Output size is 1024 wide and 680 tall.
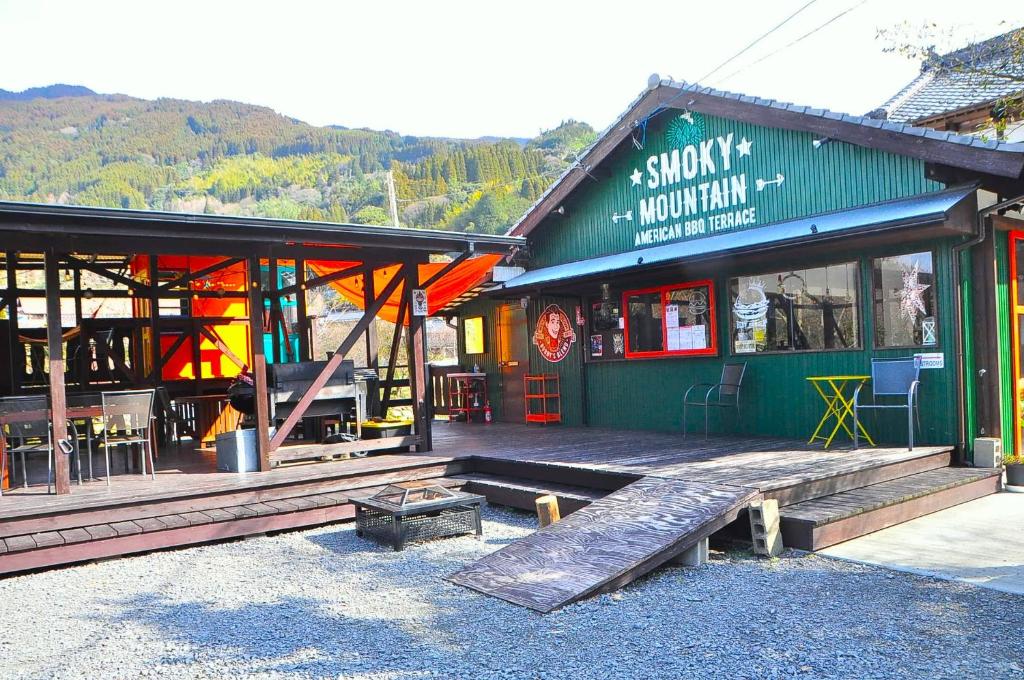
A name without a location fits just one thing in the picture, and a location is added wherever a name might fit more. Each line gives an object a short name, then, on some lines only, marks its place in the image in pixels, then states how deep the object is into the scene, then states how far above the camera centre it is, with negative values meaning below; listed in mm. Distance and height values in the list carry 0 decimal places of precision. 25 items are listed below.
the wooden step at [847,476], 5465 -1116
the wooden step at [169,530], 5359 -1278
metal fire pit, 5719 -1268
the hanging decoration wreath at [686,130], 9156 +2298
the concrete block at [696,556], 4964 -1374
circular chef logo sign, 10781 +27
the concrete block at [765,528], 5023 -1245
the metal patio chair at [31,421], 6145 -471
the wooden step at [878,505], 5121 -1251
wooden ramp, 4434 -1256
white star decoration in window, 7125 +219
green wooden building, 6891 +612
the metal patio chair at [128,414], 6559 -483
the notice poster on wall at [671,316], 9250 +176
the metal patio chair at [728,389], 8242 -612
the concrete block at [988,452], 6703 -1112
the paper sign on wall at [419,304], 7902 +373
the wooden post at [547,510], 5801 -1241
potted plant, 6719 -1281
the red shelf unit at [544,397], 10984 -812
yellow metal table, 7242 -685
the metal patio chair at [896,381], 6996 -515
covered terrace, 6133 +403
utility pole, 23527 +4148
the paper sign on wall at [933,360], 6980 -344
